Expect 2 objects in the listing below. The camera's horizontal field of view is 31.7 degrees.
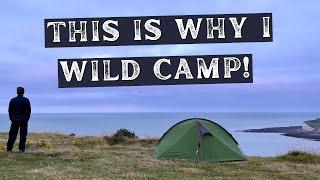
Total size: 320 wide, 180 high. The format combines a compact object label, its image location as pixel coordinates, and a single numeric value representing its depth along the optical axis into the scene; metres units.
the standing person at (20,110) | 19.11
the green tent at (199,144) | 19.89
